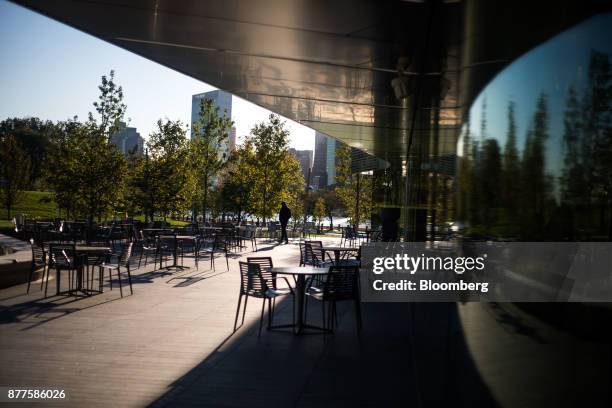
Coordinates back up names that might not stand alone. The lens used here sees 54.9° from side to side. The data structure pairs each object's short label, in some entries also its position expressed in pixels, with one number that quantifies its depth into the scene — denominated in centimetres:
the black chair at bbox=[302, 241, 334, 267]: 1153
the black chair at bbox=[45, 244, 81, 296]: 914
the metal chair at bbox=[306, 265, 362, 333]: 691
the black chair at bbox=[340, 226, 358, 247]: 2168
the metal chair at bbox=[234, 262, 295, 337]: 710
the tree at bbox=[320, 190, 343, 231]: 5519
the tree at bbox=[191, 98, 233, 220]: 2962
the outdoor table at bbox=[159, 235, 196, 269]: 1341
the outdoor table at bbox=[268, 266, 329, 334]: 711
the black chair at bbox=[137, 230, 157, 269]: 1422
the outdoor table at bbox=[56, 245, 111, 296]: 929
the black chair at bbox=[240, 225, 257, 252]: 2075
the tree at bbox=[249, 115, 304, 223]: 3058
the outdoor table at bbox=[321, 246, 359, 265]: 1106
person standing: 2466
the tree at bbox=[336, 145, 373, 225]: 3288
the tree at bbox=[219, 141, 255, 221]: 2970
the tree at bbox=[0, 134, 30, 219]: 3139
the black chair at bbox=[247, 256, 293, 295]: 727
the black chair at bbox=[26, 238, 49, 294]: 945
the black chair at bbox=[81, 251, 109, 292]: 951
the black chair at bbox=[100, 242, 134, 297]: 968
